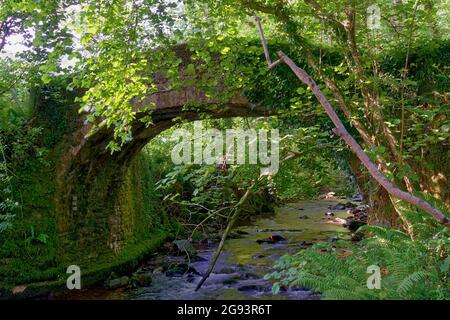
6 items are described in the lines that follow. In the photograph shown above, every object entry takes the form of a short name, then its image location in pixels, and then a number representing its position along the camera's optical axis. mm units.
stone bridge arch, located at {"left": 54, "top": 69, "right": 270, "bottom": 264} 7427
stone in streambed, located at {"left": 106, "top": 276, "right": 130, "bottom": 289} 8250
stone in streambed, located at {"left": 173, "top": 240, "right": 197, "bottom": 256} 10400
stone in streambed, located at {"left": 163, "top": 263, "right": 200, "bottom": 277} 8898
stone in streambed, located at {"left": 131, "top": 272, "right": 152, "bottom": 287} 8266
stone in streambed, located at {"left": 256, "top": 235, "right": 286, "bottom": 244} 10977
